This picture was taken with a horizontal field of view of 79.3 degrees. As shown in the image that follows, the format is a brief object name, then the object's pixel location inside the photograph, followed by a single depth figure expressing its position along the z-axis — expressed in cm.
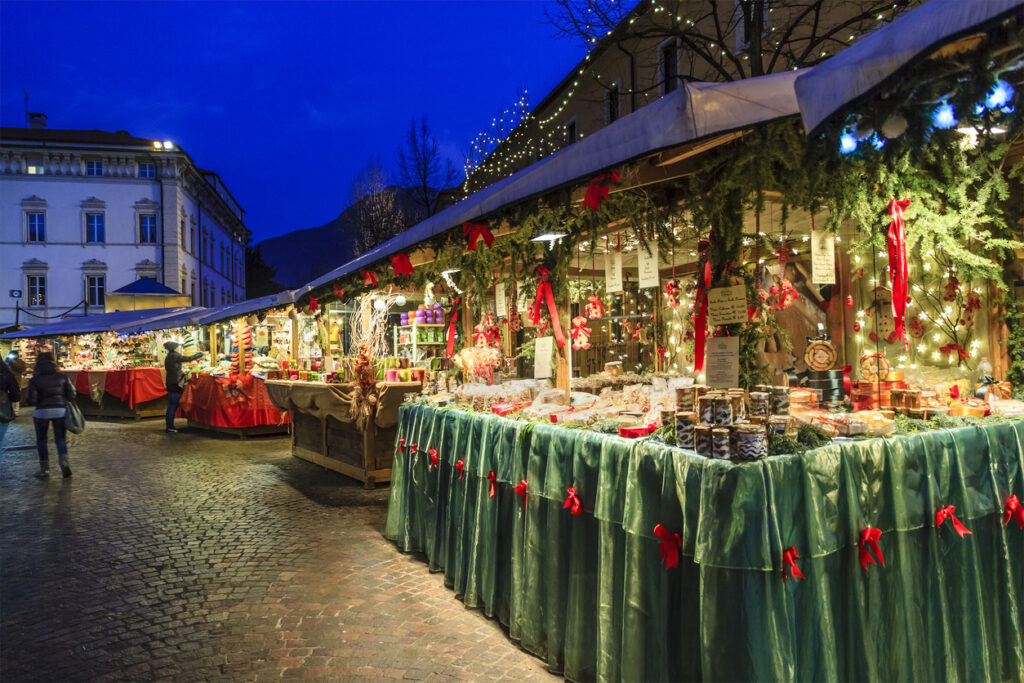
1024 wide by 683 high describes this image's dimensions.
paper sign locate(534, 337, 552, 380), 445
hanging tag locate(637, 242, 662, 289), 395
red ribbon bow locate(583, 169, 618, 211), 295
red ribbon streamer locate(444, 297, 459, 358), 659
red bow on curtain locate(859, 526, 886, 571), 245
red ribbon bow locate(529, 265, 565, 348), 433
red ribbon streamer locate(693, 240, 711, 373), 314
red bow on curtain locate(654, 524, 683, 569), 246
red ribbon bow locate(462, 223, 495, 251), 408
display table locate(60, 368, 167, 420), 1485
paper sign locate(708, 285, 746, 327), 292
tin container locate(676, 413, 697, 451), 257
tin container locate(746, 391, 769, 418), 263
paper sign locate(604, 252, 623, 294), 448
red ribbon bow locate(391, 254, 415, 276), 545
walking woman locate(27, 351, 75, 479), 770
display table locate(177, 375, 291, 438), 1166
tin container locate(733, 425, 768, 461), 229
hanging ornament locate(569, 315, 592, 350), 479
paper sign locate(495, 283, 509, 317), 512
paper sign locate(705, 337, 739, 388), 296
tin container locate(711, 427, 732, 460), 234
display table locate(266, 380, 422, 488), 712
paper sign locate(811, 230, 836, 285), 356
